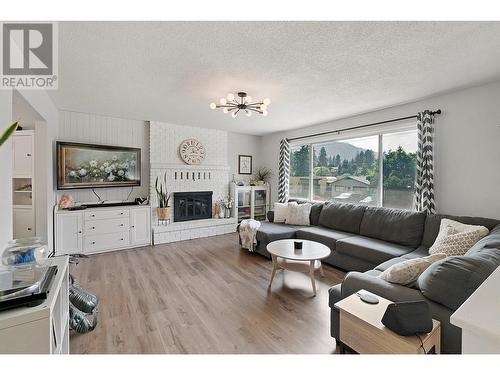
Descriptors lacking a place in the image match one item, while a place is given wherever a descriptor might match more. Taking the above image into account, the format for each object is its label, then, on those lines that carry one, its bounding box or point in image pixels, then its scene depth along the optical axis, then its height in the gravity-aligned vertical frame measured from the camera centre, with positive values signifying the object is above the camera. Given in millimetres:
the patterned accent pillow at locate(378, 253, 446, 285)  1688 -634
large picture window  3578 +306
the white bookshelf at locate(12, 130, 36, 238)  3307 +192
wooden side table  1240 -868
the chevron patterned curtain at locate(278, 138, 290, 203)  5477 +381
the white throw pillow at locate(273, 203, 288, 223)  4570 -541
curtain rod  3109 +1053
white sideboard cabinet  3661 -763
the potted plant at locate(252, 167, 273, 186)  5977 +258
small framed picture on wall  6035 +582
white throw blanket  3869 -834
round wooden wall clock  5004 +780
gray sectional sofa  1399 -723
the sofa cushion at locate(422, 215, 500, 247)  2629 -473
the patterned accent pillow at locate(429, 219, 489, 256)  2283 -548
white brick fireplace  4637 +321
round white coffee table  2631 -829
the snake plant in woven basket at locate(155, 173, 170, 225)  4520 -330
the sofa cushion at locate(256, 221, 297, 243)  3672 -782
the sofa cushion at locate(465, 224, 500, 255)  1833 -479
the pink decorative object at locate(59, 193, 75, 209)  3725 -268
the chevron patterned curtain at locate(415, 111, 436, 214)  3121 +332
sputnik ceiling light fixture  2709 +1026
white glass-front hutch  5586 -416
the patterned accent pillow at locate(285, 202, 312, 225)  4324 -550
